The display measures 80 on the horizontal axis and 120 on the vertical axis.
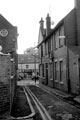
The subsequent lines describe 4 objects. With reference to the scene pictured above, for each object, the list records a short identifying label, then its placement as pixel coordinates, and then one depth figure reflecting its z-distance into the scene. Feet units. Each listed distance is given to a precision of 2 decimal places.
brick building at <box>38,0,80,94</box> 46.09
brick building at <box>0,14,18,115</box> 23.97
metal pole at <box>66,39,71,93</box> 49.08
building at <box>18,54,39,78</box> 187.21
